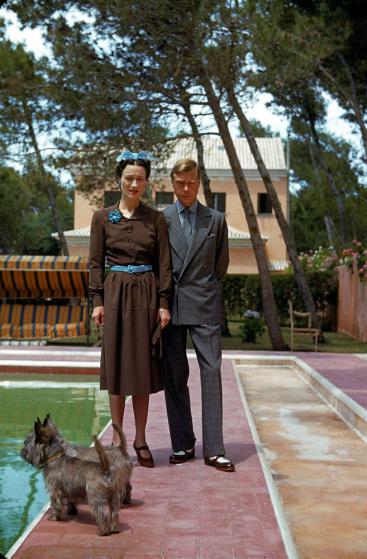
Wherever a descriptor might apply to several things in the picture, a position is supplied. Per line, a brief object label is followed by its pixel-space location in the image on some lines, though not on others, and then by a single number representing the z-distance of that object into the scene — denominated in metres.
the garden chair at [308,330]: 15.12
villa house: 33.31
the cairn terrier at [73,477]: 3.70
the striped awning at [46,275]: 14.20
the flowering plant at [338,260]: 18.32
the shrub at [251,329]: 17.89
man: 4.98
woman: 4.68
